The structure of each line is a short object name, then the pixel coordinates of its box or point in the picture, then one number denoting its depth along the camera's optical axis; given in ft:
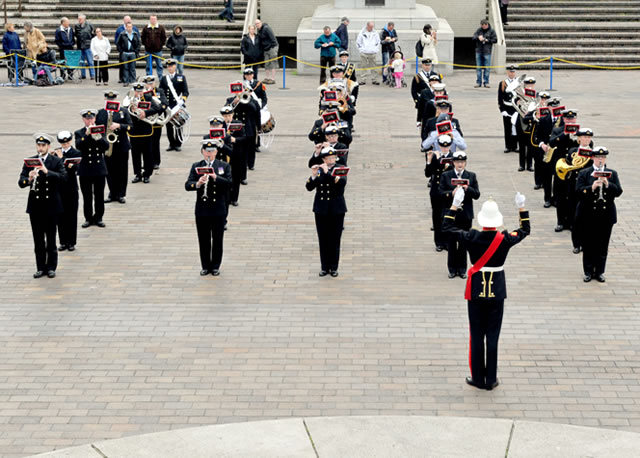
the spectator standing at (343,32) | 91.76
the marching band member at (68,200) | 43.14
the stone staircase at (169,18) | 103.30
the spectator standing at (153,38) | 91.91
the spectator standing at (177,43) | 91.61
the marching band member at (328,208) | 39.73
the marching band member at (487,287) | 29.30
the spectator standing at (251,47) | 90.38
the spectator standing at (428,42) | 90.43
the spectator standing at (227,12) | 105.19
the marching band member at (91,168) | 47.14
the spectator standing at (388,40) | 90.89
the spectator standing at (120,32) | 89.71
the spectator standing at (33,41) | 89.20
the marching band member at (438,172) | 42.91
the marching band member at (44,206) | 39.73
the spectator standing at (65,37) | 92.58
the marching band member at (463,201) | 39.22
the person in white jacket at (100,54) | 90.61
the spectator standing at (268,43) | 91.09
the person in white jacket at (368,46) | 90.89
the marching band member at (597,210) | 38.73
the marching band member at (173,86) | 61.98
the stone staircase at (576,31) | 101.14
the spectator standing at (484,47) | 91.71
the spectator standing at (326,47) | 90.07
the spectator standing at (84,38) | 92.89
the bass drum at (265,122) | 61.41
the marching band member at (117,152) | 50.80
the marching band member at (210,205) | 39.91
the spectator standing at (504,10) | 103.96
